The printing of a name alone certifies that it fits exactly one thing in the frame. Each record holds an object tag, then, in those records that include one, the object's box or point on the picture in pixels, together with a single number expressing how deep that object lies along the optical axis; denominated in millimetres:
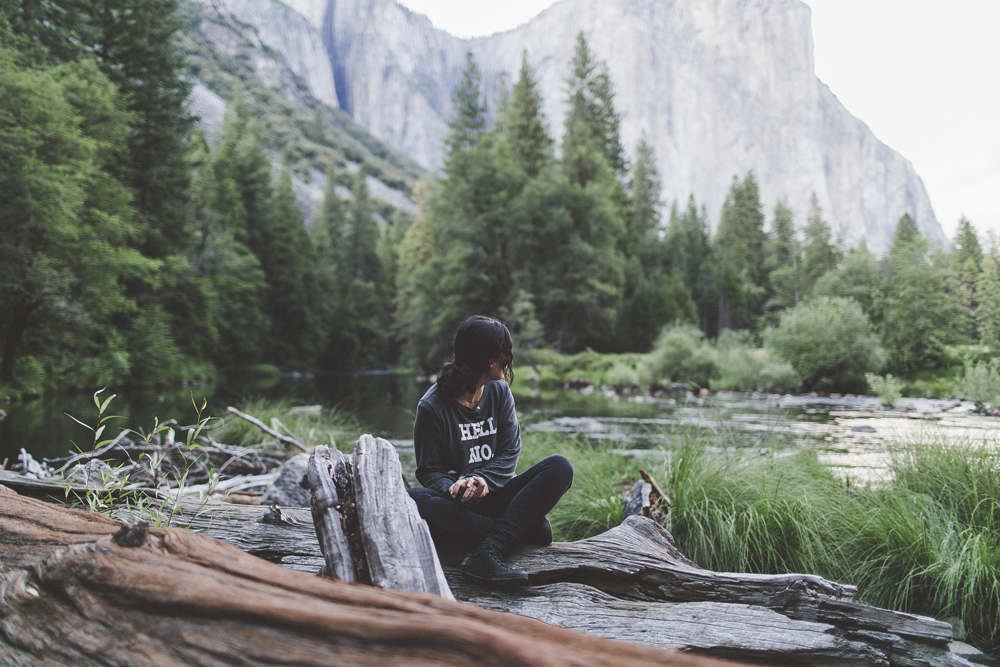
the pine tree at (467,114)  37531
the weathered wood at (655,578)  1829
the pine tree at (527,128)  35156
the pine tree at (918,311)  18969
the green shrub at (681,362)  20531
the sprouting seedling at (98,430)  1890
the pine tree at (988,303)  13930
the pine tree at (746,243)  48656
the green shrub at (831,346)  18109
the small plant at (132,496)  1991
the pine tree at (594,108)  39906
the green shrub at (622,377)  21156
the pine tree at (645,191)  47750
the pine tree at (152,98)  18969
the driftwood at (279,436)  4636
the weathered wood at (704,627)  1562
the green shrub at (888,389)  14172
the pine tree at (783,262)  43888
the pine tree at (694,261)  44781
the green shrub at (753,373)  18109
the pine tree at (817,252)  42344
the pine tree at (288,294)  36531
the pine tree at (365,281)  46812
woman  2107
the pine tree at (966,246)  18000
